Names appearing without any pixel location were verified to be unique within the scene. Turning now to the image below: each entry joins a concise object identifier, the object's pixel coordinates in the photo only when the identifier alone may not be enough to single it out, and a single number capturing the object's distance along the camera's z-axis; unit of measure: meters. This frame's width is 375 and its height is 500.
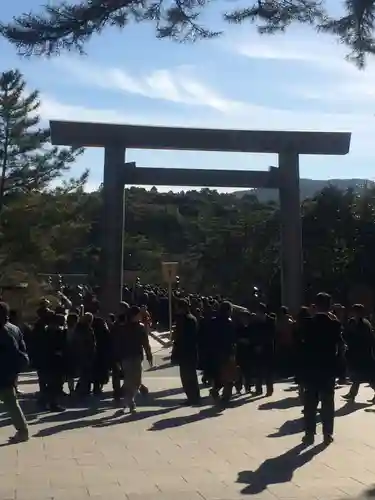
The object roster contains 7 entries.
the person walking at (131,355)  12.78
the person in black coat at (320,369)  9.73
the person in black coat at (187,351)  13.52
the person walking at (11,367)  9.70
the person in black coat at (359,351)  13.64
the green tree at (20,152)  29.86
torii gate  20.27
